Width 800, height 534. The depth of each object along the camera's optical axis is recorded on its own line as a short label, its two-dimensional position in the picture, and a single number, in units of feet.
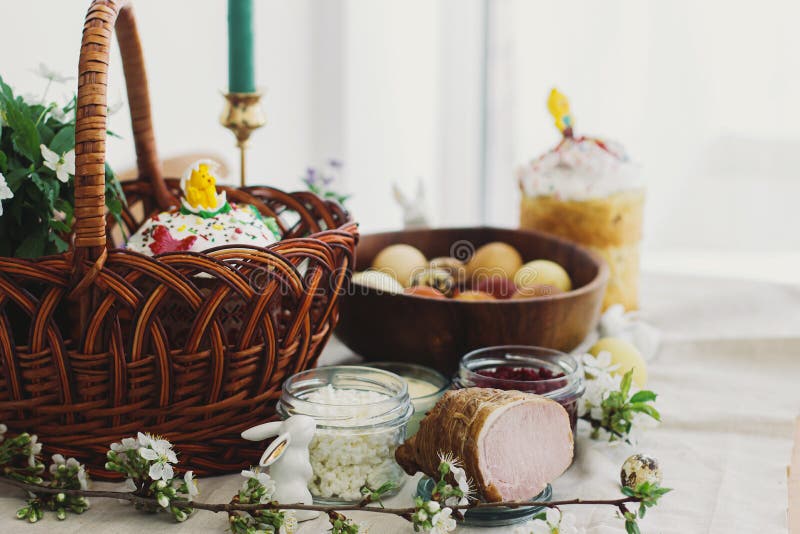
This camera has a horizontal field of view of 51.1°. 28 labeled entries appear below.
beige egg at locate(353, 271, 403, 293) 3.22
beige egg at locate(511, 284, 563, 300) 3.37
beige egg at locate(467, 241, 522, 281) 3.76
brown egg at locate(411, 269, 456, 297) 3.52
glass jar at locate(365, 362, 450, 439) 2.70
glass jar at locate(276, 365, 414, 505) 2.33
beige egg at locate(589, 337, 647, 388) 3.19
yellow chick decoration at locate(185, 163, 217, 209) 2.65
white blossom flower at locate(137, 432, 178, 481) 2.19
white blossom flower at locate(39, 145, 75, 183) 2.50
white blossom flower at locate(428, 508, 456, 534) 2.03
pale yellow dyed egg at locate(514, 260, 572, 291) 3.57
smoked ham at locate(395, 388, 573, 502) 2.16
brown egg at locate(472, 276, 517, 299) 3.38
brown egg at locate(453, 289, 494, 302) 3.26
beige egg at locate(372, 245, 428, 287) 3.65
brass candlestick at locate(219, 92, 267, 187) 3.45
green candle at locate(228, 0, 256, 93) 3.30
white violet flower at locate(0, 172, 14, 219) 2.31
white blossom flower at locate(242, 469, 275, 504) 2.20
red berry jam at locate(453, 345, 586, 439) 2.57
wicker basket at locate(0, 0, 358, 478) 2.21
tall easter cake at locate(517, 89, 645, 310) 3.83
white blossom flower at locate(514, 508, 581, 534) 2.05
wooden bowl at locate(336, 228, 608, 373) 2.98
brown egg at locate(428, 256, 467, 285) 3.72
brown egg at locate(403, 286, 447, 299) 3.21
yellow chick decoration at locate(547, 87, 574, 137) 3.83
